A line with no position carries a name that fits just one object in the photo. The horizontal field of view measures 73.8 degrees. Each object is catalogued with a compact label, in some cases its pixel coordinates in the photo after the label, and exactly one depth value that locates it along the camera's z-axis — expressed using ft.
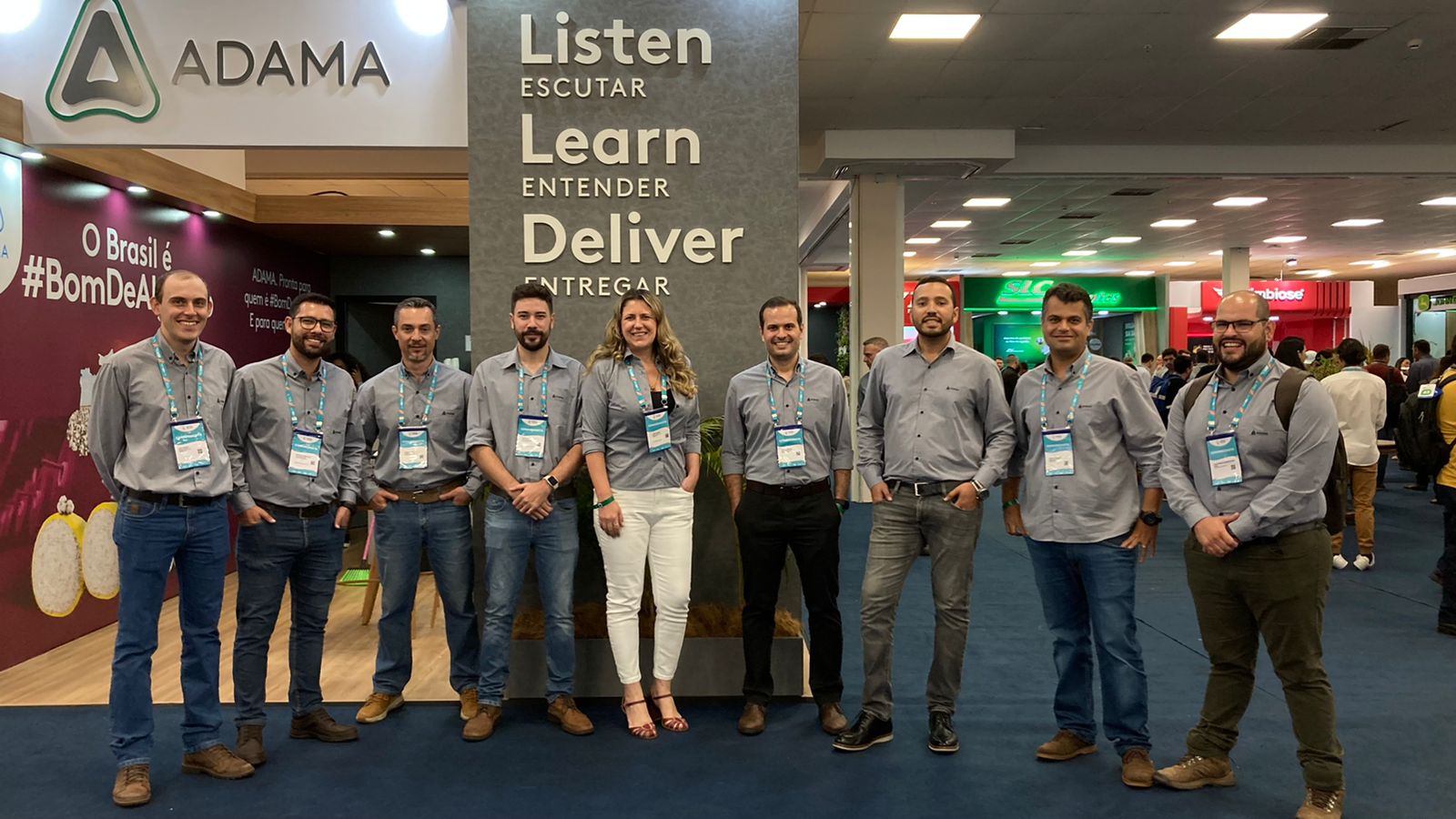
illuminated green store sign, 64.59
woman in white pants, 11.96
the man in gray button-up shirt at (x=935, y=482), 11.14
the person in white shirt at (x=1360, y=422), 22.52
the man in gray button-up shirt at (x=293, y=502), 11.34
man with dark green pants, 9.09
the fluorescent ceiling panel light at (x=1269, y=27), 20.07
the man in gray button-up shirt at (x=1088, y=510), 10.30
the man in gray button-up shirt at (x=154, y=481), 10.23
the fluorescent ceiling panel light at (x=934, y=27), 19.98
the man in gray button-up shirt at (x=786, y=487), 11.76
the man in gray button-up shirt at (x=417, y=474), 12.33
